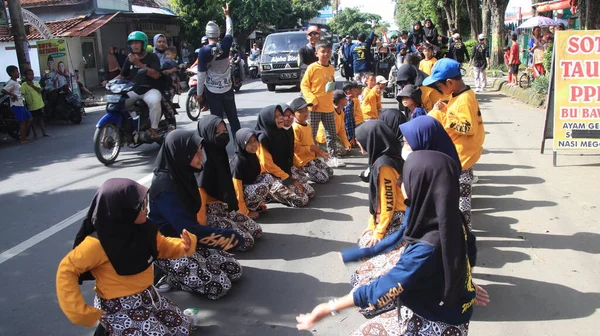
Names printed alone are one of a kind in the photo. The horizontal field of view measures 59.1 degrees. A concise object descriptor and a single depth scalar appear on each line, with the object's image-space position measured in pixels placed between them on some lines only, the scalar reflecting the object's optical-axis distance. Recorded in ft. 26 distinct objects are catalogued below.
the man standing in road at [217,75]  25.75
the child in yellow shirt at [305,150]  21.26
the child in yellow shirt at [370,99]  26.53
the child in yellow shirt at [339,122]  25.43
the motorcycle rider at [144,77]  26.68
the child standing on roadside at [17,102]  33.91
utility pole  42.57
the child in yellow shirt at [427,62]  30.76
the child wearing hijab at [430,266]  7.29
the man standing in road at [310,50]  29.84
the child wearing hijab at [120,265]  8.83
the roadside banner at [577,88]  22.15
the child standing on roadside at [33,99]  35.68
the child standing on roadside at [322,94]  24.56
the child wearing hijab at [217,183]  14.78
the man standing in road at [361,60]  41.45
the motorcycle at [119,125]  25.93
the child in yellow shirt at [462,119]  14.52
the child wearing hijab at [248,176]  17.33
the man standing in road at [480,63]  49.06
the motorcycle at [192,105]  37.83
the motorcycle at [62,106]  40.75
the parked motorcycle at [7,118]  34.50
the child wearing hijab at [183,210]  11.84
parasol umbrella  66.44
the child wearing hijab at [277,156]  18.63
